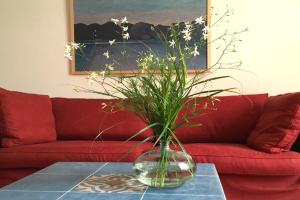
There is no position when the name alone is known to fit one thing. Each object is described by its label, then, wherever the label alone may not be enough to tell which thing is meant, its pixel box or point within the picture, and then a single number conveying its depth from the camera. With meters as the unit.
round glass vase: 1.37
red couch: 2.20
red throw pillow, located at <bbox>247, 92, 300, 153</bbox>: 2.29
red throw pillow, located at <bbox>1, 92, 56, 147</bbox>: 2.71
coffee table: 1.28
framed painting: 3.29
